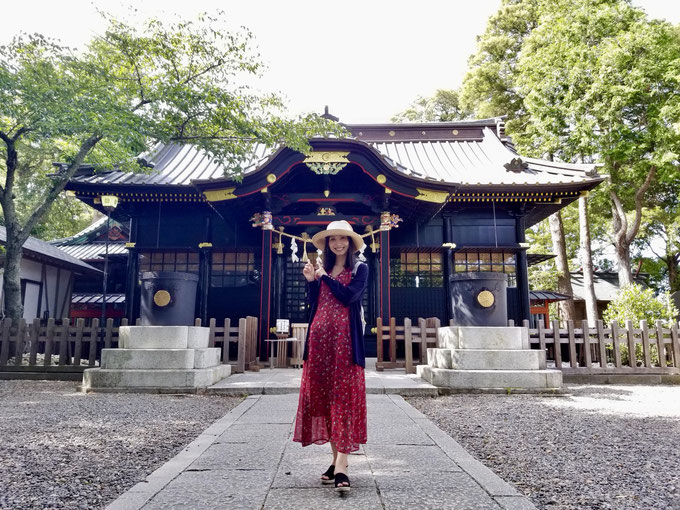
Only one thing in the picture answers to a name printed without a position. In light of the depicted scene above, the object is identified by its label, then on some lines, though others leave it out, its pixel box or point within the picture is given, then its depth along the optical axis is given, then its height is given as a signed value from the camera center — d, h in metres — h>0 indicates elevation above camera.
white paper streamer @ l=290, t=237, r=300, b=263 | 10.83 +1.67
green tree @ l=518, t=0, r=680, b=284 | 16.44 +8.24
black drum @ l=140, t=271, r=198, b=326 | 7.40 +0.30
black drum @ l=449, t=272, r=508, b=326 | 7.26 +0.28
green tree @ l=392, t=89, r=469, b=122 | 29.88 +13.76
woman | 3.02 -0.30
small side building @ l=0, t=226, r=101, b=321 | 15.92 +1.56
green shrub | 11.26 +0.26
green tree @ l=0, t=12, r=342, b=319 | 8.44 +4.20
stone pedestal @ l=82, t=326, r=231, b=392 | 7.12 -0.71
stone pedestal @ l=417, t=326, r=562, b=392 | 6.93 -0.70
